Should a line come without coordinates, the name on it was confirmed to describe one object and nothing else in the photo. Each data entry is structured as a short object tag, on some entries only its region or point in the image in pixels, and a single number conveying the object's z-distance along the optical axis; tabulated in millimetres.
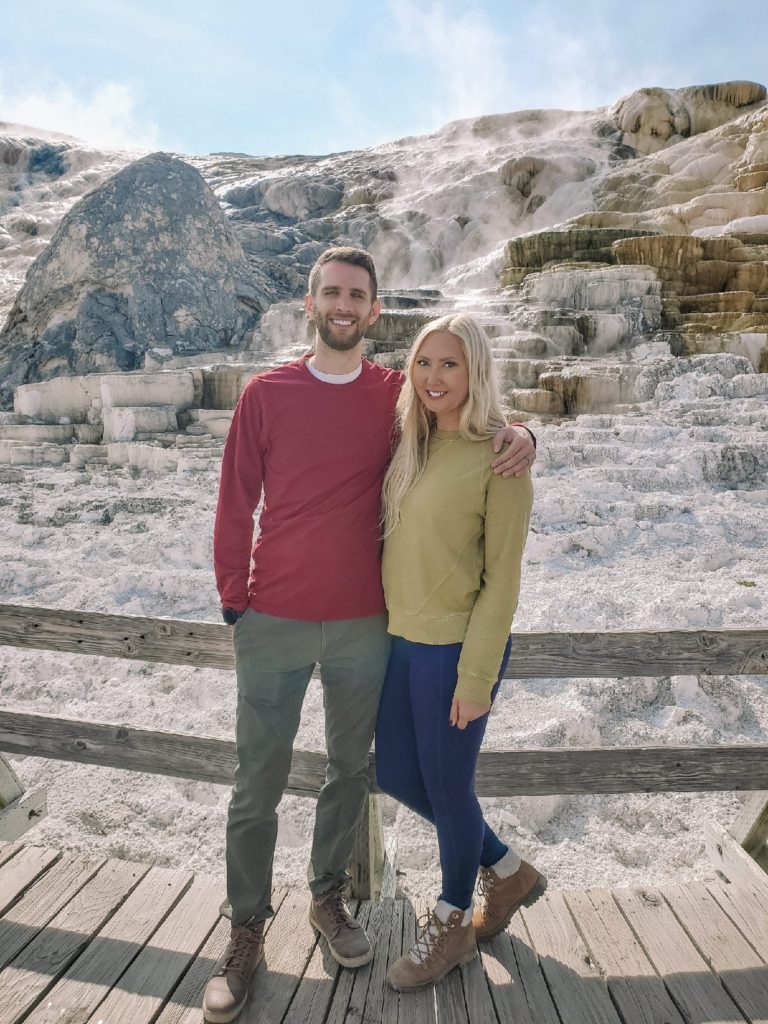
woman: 1575
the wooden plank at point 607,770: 2072
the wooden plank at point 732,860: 2115
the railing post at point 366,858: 2070
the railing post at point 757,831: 2217
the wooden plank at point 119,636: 2096
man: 1731
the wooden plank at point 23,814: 2441
